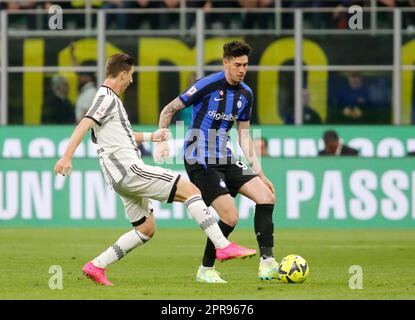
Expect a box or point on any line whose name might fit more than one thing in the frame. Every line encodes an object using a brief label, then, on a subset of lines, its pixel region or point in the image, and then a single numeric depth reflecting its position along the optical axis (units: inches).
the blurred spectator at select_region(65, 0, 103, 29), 839.7
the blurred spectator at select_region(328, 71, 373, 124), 829.8
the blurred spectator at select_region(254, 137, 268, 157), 787.7
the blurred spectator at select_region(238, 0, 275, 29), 834.2
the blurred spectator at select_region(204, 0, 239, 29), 833.5
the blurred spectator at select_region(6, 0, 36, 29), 834.8
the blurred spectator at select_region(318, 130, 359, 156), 797.2
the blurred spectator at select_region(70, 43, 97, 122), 833.5
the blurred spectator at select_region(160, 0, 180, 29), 837.2
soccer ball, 435.8
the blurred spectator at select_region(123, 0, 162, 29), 839.1
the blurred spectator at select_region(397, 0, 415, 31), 821.9
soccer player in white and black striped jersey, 417.7
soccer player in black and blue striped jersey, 447.2
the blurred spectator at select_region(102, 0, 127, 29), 833.5
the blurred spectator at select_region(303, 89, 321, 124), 826.8
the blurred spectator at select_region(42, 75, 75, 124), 836.6
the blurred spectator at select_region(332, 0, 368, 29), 832.7
